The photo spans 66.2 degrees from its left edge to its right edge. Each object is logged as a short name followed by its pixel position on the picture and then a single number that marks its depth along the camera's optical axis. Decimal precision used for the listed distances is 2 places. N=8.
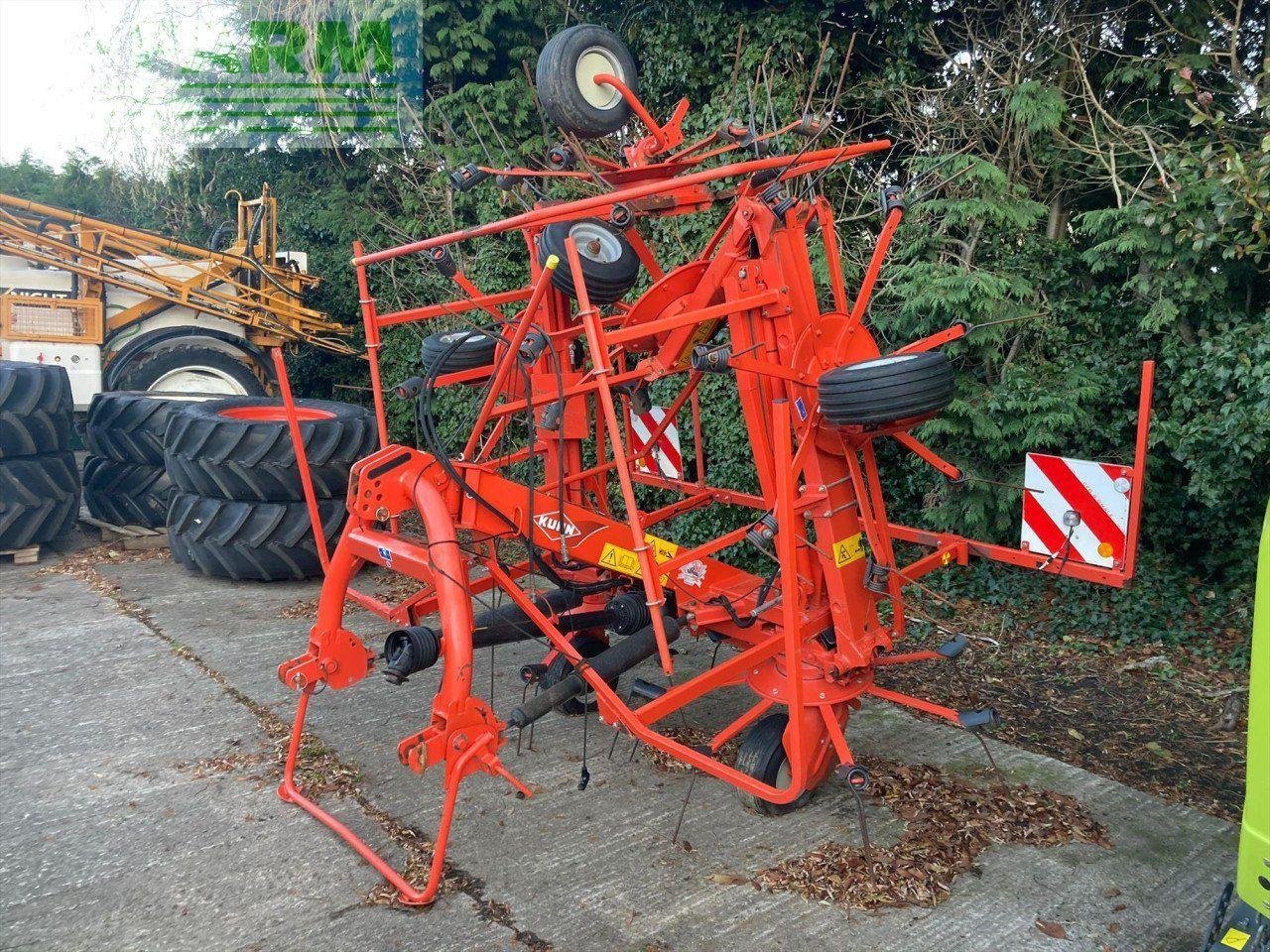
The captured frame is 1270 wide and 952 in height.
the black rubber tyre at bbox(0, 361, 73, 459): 6.69
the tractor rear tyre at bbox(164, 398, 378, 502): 6.33
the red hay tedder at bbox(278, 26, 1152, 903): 3.16
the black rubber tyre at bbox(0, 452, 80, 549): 6.70
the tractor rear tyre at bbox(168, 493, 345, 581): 6.36
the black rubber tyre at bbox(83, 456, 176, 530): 7.47
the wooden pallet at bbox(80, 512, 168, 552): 7.38
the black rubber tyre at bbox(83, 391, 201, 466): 7.31
